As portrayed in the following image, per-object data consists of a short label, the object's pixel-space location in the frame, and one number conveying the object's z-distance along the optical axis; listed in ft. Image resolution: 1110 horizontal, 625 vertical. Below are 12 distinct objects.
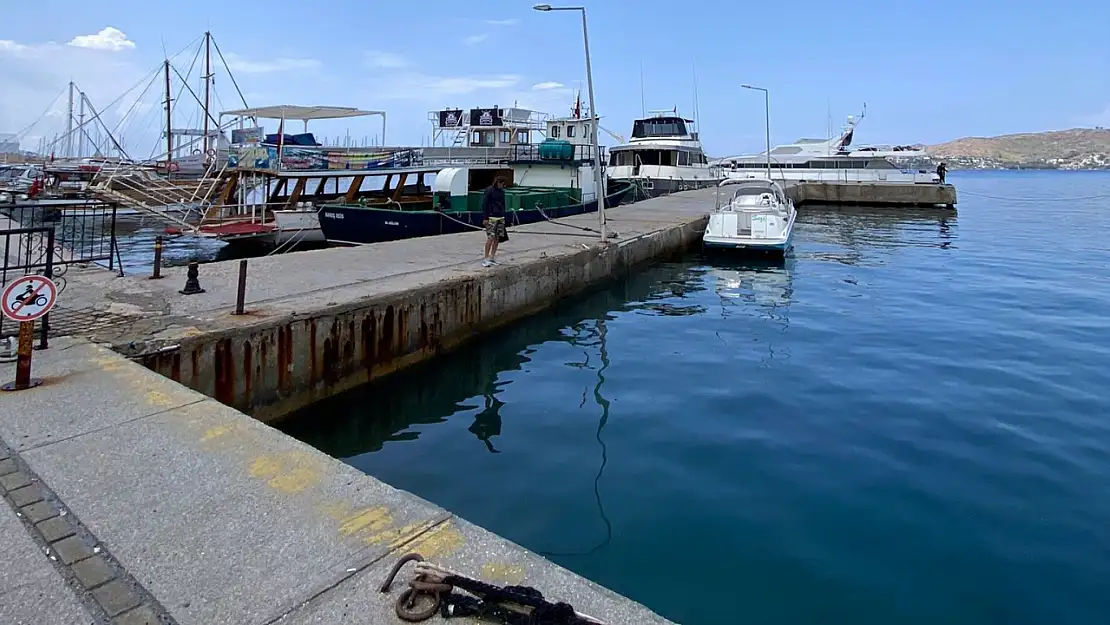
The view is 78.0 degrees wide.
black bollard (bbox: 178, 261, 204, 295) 30.99
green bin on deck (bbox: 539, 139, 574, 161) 86.84
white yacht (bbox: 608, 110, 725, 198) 145.47
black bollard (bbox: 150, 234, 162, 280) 32.91
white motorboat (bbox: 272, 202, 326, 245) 72.02
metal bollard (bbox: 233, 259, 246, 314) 26.32
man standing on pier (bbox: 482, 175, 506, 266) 42.32
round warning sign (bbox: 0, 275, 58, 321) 17.53
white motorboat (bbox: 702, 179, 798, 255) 65.51
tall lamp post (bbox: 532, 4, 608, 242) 48.41
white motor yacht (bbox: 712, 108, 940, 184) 162.20
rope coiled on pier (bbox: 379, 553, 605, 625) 9.28
